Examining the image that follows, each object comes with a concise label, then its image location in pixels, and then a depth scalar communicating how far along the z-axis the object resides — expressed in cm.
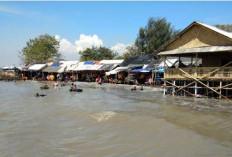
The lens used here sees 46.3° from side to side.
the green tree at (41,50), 5453
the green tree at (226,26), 4160
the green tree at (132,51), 4760
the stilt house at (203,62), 1609
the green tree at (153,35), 4544
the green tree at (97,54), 5180
